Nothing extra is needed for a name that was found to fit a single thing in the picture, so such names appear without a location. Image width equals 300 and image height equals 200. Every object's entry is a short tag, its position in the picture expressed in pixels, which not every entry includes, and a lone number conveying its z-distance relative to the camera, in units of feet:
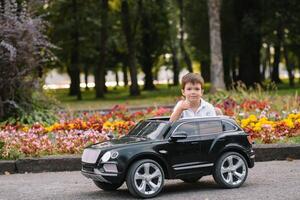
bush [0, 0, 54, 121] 51.72
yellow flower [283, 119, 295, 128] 38.78
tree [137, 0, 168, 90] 171.83
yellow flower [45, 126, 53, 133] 43.59
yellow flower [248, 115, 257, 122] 40.60
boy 27.81
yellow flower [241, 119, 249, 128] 39.79
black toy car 25.39
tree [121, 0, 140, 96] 135.73
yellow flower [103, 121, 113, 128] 42.60
